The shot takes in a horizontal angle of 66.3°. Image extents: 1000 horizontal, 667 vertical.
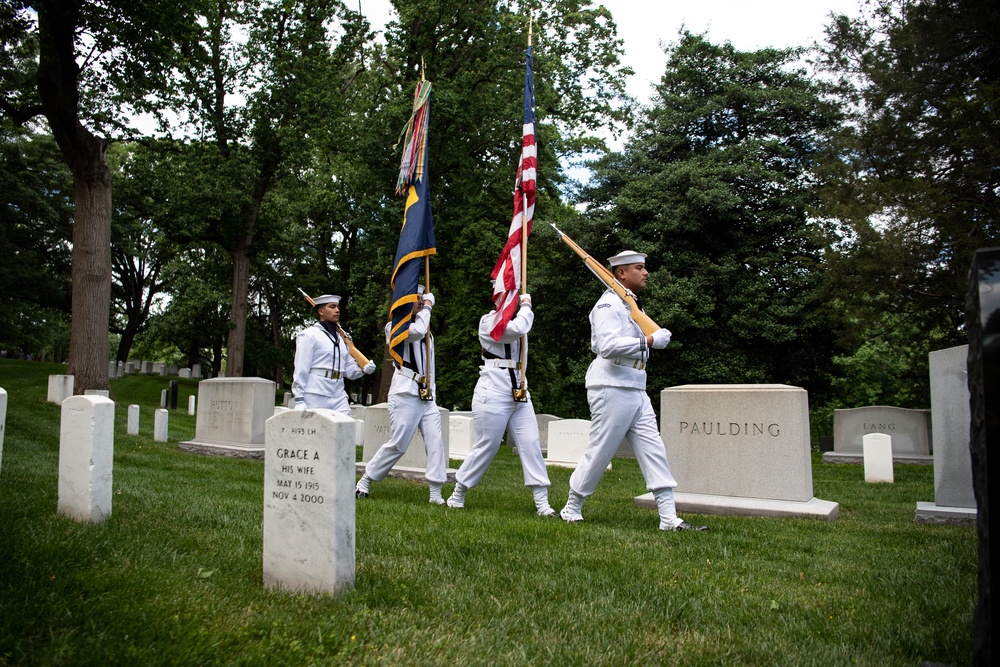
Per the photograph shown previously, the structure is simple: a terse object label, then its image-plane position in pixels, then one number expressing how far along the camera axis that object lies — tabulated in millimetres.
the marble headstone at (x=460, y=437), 16652
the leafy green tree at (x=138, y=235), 26500
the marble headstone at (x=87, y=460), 5781
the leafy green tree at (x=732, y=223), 20719
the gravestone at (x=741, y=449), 8297
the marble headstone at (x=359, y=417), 18283
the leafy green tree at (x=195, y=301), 30719
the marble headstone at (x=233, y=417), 14953
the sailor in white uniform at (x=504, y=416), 7816
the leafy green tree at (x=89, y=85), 17062
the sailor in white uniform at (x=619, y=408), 6863
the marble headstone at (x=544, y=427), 18719
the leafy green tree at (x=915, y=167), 14430
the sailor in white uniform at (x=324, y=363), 10133
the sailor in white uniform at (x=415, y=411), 8680
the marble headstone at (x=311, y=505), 4121
